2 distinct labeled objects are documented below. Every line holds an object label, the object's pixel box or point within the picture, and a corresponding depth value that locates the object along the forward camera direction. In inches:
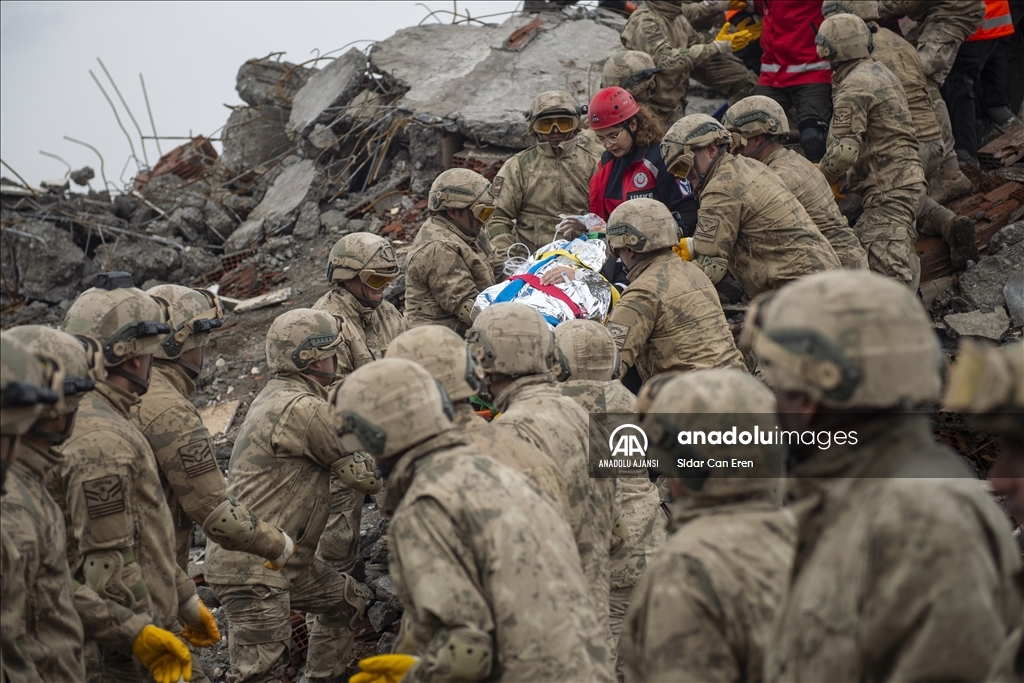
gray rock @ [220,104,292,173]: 550.3
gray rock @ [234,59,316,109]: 565.9
